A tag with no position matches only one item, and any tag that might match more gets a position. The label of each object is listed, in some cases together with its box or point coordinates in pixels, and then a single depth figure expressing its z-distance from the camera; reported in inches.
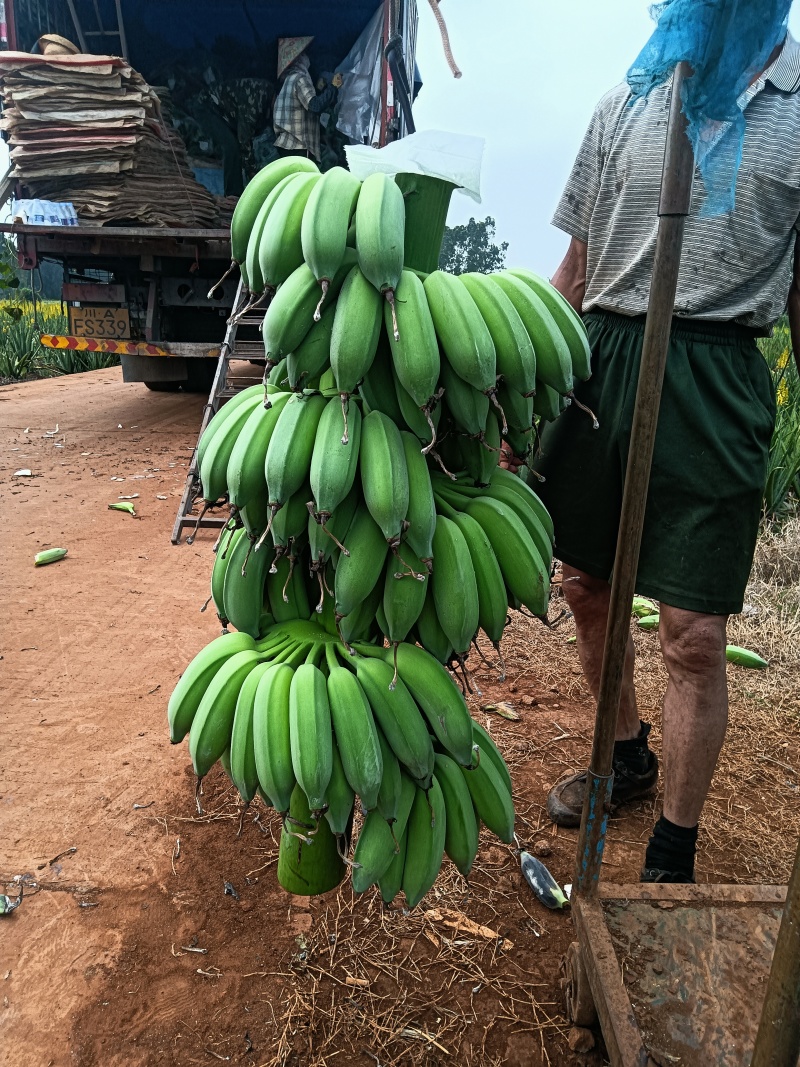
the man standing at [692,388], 70.2
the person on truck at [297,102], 276.1
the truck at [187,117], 239.9
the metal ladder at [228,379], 183.0
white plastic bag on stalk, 47.7
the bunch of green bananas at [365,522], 44.4
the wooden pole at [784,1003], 33.1
